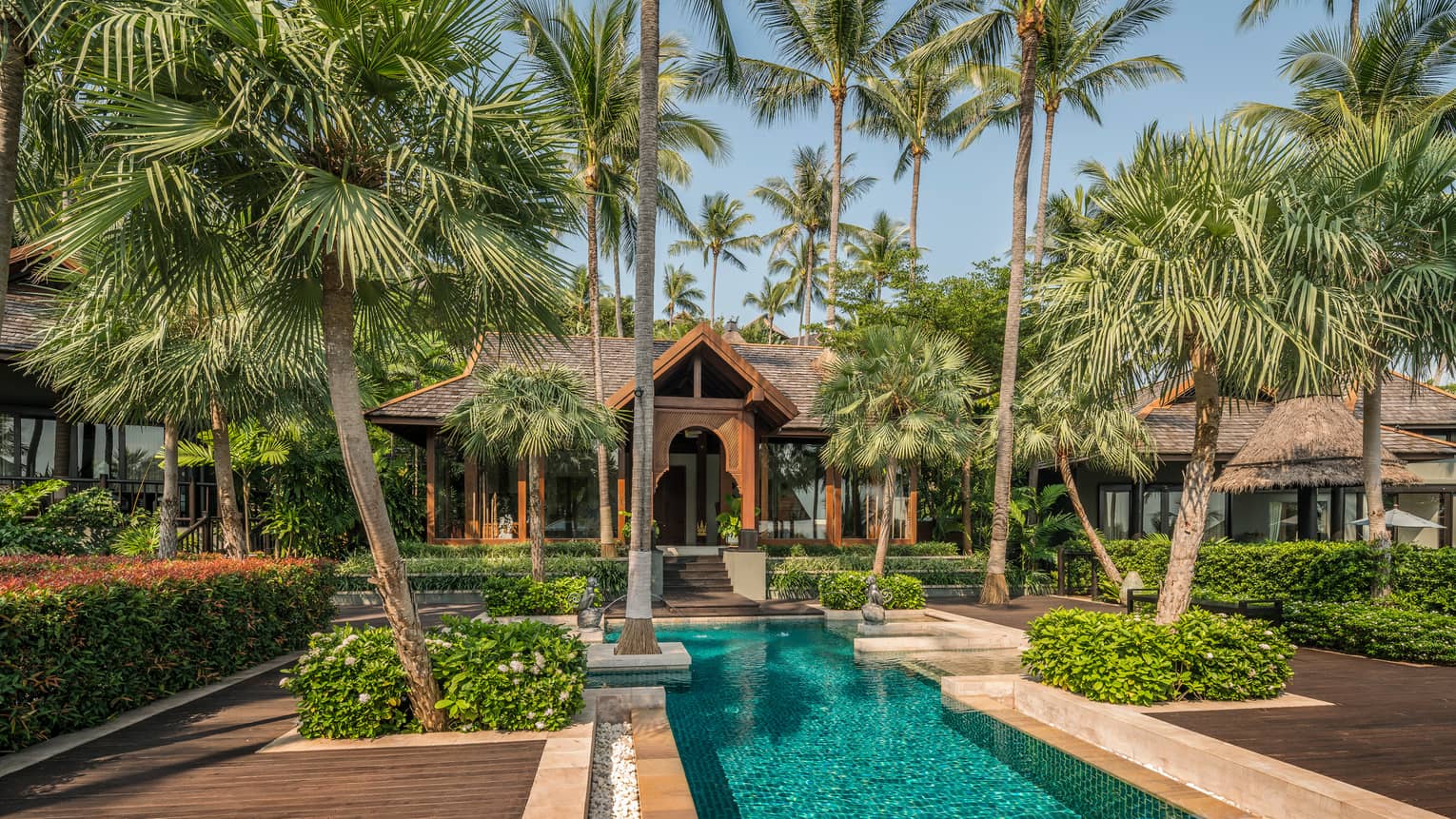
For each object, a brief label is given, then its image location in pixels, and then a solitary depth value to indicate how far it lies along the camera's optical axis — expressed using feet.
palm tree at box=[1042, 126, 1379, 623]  23.50
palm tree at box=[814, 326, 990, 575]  45.65
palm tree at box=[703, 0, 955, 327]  69.62
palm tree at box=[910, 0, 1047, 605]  49.80
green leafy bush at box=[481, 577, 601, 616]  41.96
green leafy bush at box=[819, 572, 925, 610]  46.93
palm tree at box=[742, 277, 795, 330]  172.25
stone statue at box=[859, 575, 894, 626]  42.93
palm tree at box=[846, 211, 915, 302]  116.90
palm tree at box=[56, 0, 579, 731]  14.62
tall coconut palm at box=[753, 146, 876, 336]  129.59
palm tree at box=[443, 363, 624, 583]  42.22
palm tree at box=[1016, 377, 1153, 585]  50.67
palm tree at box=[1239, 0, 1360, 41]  73.56
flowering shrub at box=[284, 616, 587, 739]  19.30
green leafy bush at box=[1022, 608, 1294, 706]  23.35
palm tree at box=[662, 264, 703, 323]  180.86
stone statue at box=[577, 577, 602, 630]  39.52
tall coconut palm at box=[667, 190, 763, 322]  159.12
